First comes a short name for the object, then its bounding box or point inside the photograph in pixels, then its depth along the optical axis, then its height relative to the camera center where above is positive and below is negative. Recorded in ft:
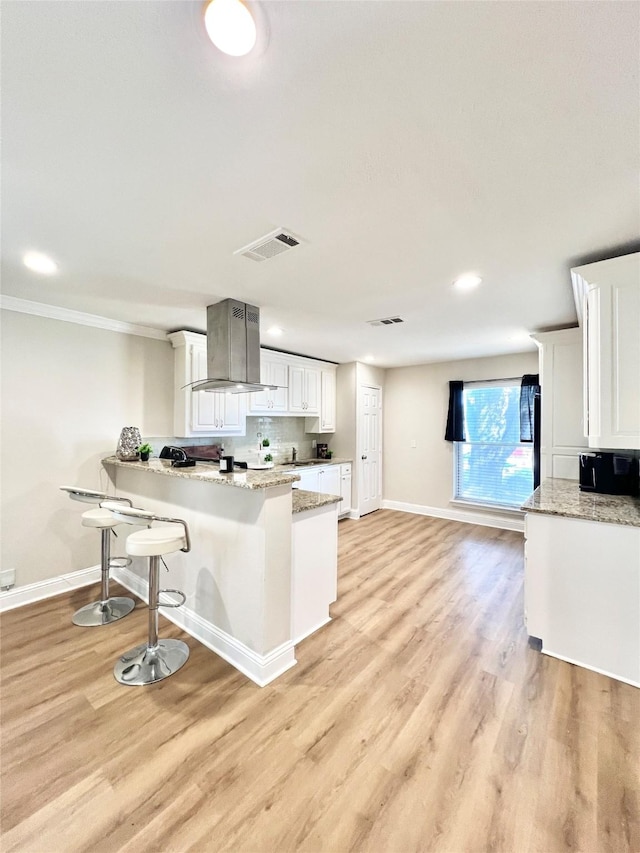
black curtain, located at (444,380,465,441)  17.92 +0.94
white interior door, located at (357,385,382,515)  18.99 -1.00
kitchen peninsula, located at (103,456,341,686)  6.88 -2.93
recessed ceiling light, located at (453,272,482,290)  8.07 +3.58
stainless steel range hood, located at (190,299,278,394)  9.69 +2.40
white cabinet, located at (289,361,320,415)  16.87 +2.06
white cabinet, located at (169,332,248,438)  12.50 +1.23
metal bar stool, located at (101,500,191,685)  6.79 -3.59
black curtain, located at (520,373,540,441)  15.55 +1.33
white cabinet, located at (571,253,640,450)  6.66 +1.61
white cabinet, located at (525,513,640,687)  6.82 -3.38
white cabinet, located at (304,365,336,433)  18.56 +1.29
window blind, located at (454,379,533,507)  16.71 -1.03
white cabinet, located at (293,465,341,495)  16.06 -2.37
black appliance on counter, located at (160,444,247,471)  10.32 -0.81
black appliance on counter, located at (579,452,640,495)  9.31 -1.19
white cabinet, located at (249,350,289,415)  15.26 +2.13
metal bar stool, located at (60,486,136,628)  8.96 -4.24
